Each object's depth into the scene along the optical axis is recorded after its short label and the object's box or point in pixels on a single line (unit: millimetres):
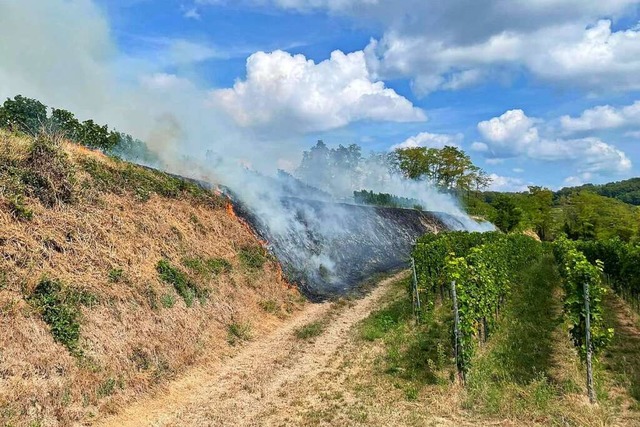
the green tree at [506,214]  66250
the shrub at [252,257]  20375
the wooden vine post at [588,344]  9109
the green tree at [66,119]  35938
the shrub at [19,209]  11695
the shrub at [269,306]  18156
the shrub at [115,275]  12484
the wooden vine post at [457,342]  10577
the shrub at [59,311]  9727
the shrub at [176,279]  14508
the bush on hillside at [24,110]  36000
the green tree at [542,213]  72938
